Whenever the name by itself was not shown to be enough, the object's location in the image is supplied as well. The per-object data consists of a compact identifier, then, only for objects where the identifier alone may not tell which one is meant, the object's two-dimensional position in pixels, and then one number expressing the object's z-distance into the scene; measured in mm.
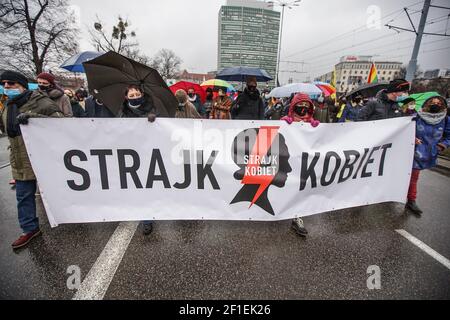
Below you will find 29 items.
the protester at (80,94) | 6687
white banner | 2354
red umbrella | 7238
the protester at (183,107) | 4676
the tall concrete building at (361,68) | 81312
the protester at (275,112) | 8039
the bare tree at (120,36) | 23467
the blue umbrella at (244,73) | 7031
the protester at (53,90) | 3334
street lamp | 22091
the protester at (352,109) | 6602
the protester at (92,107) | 4977
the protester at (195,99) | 7072
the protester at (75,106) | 5500
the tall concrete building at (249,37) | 68250
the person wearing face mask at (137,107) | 2752
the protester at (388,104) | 3354
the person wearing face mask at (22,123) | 2289
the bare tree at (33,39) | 16484
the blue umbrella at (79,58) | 5646
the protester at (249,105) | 4805
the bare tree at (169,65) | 57847
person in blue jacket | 3153
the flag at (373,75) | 7559
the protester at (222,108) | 5754
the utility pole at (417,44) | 10055
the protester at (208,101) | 8085
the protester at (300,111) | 2804
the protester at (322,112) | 6277
